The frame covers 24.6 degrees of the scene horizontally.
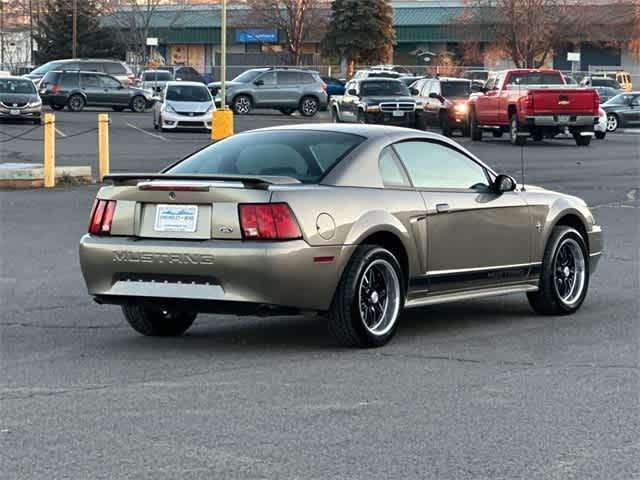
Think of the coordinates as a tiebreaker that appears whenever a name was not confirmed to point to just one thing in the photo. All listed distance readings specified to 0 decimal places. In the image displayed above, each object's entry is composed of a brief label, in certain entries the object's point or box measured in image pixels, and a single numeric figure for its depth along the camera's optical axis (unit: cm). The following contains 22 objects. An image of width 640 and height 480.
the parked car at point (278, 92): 5400
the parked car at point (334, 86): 6964
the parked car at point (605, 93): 5888
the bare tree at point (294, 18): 8775
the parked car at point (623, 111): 4925
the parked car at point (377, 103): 4234
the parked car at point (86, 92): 5403
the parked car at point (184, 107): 4259
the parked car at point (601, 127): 4241
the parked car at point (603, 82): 6298
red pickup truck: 3659
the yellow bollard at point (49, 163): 2342
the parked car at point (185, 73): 7812
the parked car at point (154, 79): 6538
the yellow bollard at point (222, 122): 3453
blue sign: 9800
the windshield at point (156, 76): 6875
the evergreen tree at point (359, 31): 8081
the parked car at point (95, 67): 6016
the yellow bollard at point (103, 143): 2481
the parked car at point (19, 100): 4438
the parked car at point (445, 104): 4216
